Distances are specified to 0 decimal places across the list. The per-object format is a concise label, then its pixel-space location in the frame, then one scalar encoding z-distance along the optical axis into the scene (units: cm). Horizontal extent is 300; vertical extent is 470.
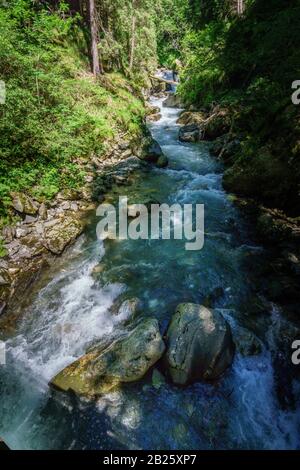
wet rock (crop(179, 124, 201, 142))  1403
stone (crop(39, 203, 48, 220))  680
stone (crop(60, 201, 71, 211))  747
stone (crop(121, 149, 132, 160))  1111
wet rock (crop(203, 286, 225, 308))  540
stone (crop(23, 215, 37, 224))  651
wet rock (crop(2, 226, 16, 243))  599
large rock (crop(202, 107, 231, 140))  1299
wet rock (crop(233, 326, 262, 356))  448
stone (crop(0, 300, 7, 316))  513
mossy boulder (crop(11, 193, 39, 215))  647
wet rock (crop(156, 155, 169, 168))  1123
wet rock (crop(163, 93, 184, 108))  2221
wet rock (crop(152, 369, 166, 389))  411
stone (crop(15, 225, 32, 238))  618
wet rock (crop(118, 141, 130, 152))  1133
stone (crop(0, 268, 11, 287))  527
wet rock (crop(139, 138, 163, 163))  1135
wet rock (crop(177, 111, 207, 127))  1561
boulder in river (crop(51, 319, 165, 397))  408
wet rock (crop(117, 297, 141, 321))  516
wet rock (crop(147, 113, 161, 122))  1880
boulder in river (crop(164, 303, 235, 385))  408
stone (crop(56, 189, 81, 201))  766
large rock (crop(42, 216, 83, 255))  641
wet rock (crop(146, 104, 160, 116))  1983
